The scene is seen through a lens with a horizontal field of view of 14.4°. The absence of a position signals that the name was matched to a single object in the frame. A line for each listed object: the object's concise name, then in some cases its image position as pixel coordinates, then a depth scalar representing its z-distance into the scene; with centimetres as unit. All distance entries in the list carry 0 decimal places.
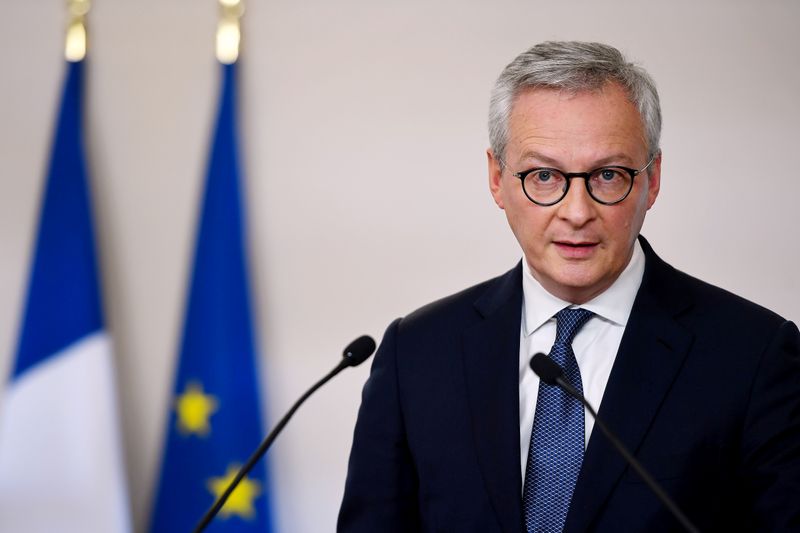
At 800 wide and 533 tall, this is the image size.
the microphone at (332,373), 291
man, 303
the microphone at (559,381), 284
